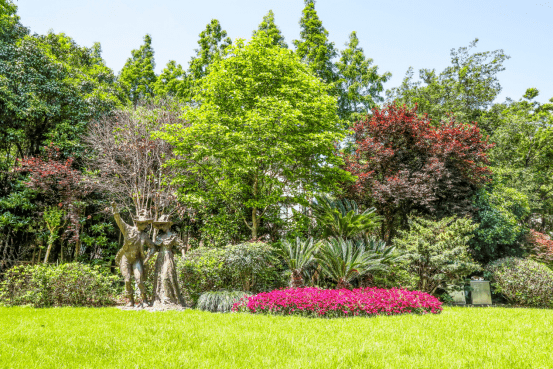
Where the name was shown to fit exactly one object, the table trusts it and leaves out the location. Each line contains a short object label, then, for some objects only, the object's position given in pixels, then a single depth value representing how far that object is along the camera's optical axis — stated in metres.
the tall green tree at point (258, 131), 8.79
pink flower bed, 6.27
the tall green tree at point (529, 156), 14.07
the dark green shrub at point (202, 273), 7.98
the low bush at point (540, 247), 12.06
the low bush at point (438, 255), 9.12
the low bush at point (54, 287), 7.25
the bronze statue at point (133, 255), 7.05
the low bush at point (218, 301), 6.91
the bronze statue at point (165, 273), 6.96
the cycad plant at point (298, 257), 8.09
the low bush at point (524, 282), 9.20
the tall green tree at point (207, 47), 18.70
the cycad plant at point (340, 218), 9.31
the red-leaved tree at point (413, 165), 10.62
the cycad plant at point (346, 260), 7.90
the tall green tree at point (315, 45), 17.83
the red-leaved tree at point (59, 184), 10.70
